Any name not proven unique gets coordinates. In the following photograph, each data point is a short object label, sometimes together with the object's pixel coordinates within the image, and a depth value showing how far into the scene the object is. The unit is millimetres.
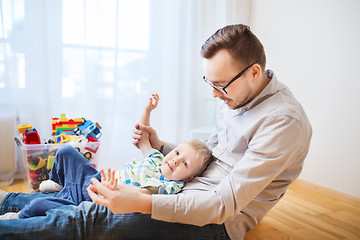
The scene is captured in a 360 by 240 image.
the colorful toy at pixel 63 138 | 1865
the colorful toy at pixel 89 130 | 1932
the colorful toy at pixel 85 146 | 1825
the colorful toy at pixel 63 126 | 1939
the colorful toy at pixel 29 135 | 1777
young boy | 1149
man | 935
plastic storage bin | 1746
